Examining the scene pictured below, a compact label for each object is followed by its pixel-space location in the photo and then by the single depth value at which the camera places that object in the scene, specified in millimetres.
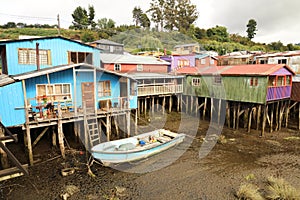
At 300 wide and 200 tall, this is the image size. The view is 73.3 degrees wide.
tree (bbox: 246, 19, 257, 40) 84312
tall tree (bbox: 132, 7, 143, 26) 77756
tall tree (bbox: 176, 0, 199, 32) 69250
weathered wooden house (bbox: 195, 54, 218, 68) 34312
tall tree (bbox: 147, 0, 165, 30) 70394
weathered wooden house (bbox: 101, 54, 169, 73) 25250
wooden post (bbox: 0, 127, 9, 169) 11141
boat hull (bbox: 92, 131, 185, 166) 11664
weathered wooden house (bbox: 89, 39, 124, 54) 36062
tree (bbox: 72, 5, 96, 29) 64312
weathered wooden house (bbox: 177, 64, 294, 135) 17797
